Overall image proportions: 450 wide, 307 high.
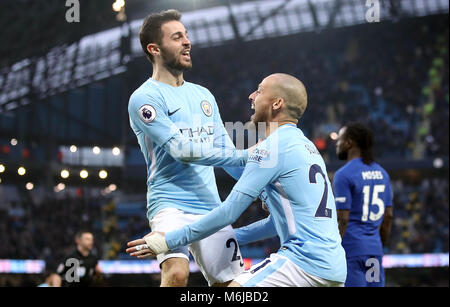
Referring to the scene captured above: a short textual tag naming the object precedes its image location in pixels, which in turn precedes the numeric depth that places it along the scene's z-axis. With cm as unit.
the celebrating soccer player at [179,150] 687
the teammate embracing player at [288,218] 565
